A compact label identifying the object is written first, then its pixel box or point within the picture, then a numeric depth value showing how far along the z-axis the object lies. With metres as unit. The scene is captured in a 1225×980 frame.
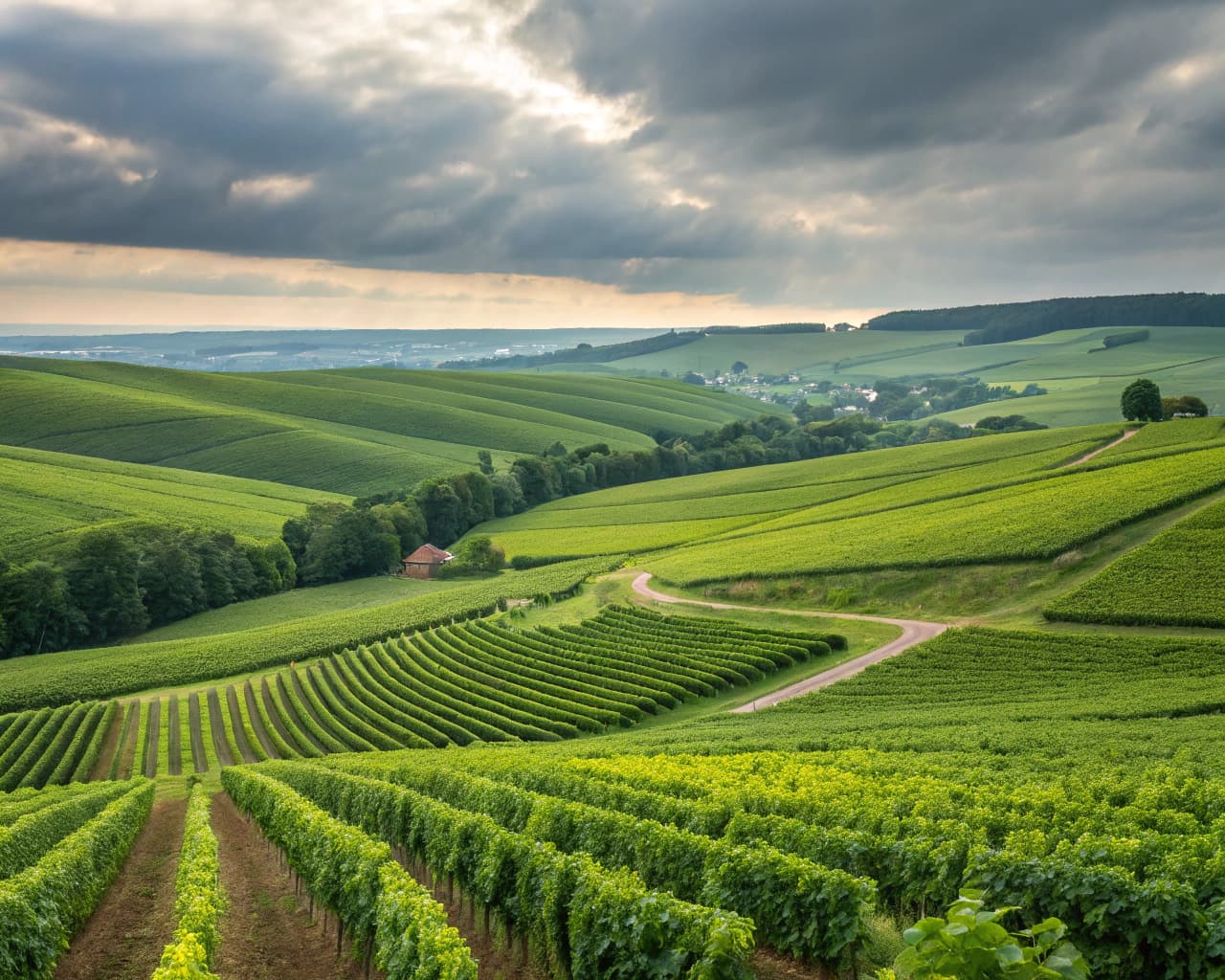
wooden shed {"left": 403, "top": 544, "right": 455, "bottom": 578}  115.56
